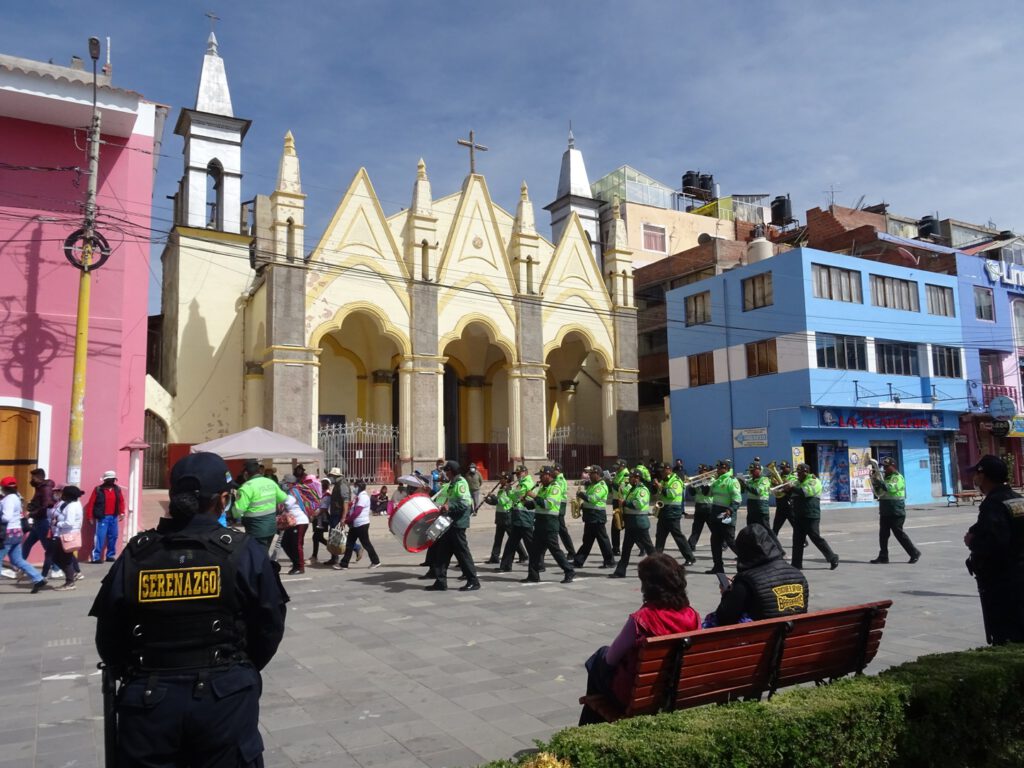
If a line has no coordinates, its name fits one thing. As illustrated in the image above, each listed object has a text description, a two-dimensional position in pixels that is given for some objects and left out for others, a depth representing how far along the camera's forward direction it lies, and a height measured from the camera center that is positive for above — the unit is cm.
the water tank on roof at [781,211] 4778 +1600
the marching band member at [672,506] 1268 -65
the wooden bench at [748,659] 387 -108
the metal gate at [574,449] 2966 +77
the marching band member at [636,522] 1164 -83
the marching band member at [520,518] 1185 -75
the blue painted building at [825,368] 2809 +376
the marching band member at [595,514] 1216 -74
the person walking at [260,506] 992 -41
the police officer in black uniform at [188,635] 281 -62
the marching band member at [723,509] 1195 -70
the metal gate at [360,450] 2400 +72
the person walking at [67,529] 1086 -74
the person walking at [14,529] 1065 -71
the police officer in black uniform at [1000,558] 512 -66
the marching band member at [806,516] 1209 -82
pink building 1423 +409
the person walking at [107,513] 1341 -63
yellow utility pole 1373 +285
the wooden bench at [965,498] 2752 -135
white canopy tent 1535 +58
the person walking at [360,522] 1314 -86
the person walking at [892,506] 1235 -71
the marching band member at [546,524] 1131 -82
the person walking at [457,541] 1075 -99
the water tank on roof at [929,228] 4188 +1288
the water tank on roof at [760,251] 3181 +898
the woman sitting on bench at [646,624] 400 -85
